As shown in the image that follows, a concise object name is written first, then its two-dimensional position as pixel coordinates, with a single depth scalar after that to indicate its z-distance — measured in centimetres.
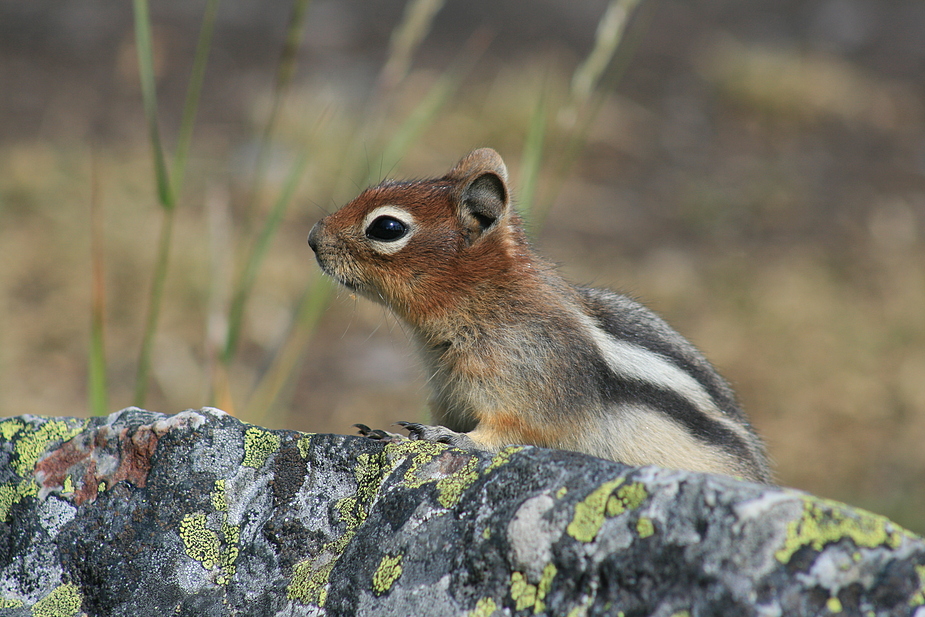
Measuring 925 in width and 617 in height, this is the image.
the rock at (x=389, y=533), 326
